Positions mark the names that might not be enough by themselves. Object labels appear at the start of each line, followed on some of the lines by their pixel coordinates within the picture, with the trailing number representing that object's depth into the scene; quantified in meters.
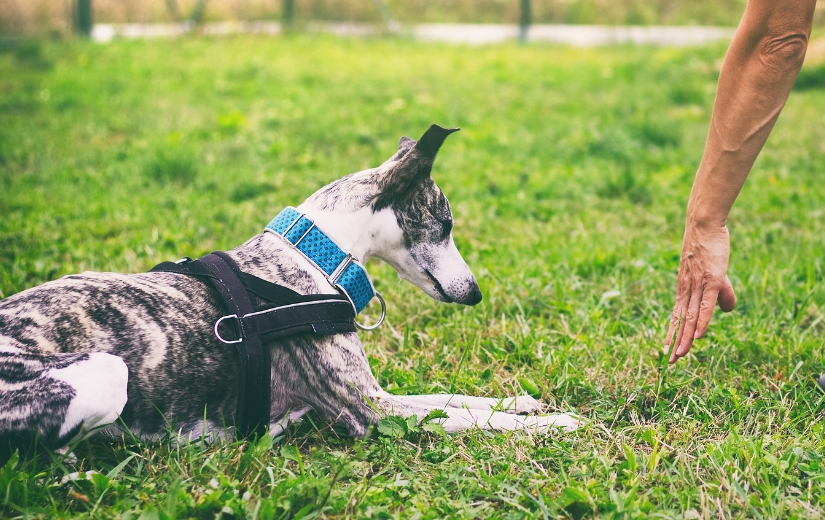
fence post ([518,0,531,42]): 14.40
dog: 2.16
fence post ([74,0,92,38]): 12.19
